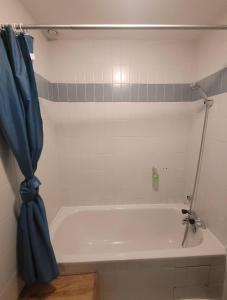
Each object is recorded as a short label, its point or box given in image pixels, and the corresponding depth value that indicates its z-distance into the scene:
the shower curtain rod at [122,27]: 0.96
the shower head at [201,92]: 1.54
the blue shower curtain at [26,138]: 0.89
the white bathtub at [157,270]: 1.25
